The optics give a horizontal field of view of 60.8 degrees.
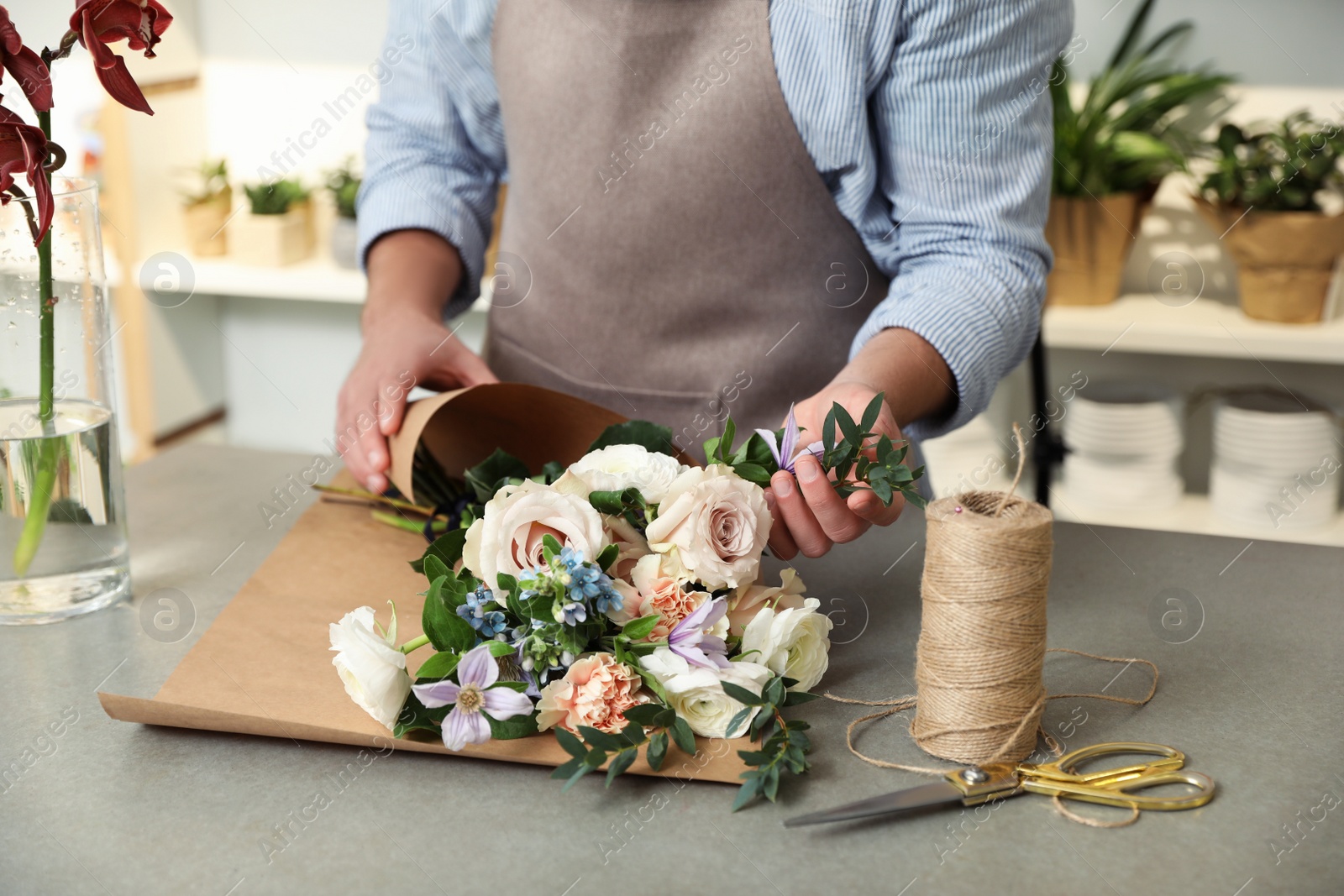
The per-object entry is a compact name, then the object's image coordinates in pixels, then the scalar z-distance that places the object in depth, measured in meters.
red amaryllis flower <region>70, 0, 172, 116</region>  0.67
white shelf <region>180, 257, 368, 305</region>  2.23
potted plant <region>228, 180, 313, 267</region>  2.28
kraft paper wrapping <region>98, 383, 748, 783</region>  0.63
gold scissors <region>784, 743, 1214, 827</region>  0.57
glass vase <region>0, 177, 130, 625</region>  0.75
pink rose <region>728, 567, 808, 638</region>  0.69
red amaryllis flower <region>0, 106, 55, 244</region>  0.64
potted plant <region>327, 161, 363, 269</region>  2.23
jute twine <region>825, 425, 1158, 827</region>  0.58
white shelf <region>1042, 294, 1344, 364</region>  1.77
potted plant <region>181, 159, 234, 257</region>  2.33
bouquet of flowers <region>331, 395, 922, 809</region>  0.60
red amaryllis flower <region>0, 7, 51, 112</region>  0.65
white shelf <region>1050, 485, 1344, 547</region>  1.86
